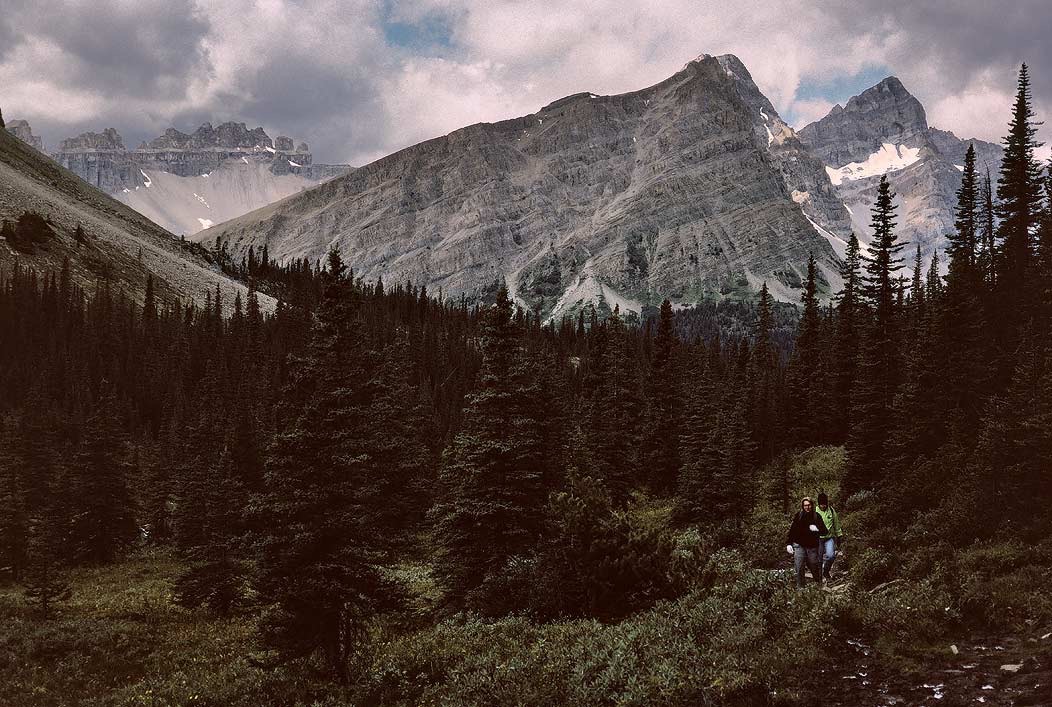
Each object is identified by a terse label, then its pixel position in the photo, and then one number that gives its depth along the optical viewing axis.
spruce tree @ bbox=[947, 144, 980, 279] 46.14
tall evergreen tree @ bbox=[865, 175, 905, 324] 45.28
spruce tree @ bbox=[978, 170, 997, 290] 46.58
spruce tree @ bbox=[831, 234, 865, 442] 52.25
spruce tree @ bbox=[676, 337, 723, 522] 38.94
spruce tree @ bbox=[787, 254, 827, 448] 54.88
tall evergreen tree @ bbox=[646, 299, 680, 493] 53.94
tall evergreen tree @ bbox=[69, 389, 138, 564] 45.38
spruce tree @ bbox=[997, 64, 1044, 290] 36.38
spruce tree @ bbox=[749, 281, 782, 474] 56.66
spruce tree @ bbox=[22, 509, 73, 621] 28.06
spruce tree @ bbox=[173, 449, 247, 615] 29.83
